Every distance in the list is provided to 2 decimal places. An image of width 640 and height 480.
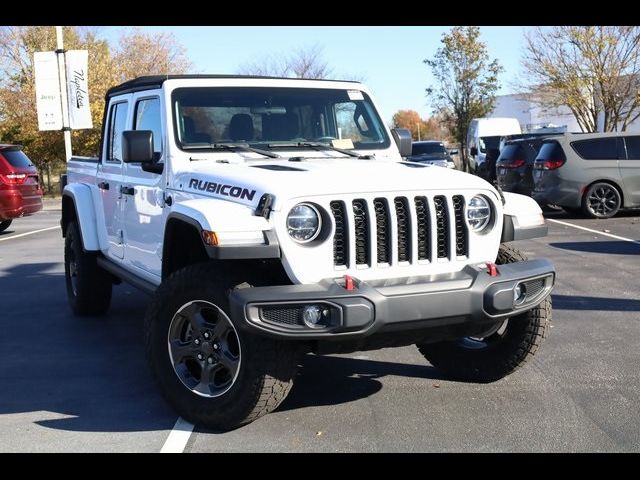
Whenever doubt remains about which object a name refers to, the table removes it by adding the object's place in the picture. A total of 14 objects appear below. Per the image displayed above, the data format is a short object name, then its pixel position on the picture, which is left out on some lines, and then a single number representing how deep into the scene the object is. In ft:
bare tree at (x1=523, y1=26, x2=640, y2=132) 105.50
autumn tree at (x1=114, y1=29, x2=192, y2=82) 147.33
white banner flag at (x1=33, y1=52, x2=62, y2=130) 74.33
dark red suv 51.44
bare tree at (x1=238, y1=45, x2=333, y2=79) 121.80
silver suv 50.93
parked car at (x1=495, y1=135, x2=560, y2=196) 56.43
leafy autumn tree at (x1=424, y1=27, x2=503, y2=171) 144.77
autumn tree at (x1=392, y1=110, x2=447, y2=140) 279.40
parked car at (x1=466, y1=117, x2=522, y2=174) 97.14
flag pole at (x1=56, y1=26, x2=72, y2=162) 74.49
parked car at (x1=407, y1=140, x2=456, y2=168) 82.69
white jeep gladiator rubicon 13.44
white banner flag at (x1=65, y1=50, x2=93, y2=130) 73.31
